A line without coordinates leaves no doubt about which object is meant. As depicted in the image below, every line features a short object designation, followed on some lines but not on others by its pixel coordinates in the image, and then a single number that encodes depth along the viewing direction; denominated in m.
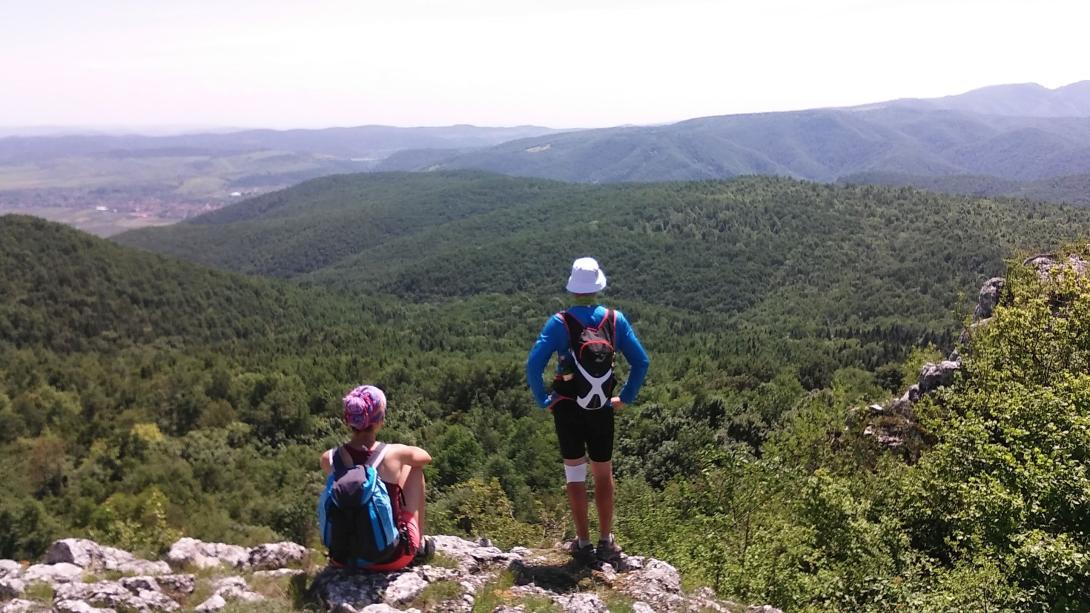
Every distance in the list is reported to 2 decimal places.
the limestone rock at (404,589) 6.98
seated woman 6.76
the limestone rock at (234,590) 7.28
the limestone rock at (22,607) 6.72
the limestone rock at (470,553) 8.49
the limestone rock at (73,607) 6.75
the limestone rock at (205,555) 9.09
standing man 7.38
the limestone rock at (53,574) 7.90
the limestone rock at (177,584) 7.83
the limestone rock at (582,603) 7.10
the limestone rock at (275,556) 9.10
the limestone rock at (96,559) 8.69
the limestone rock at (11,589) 7.39
